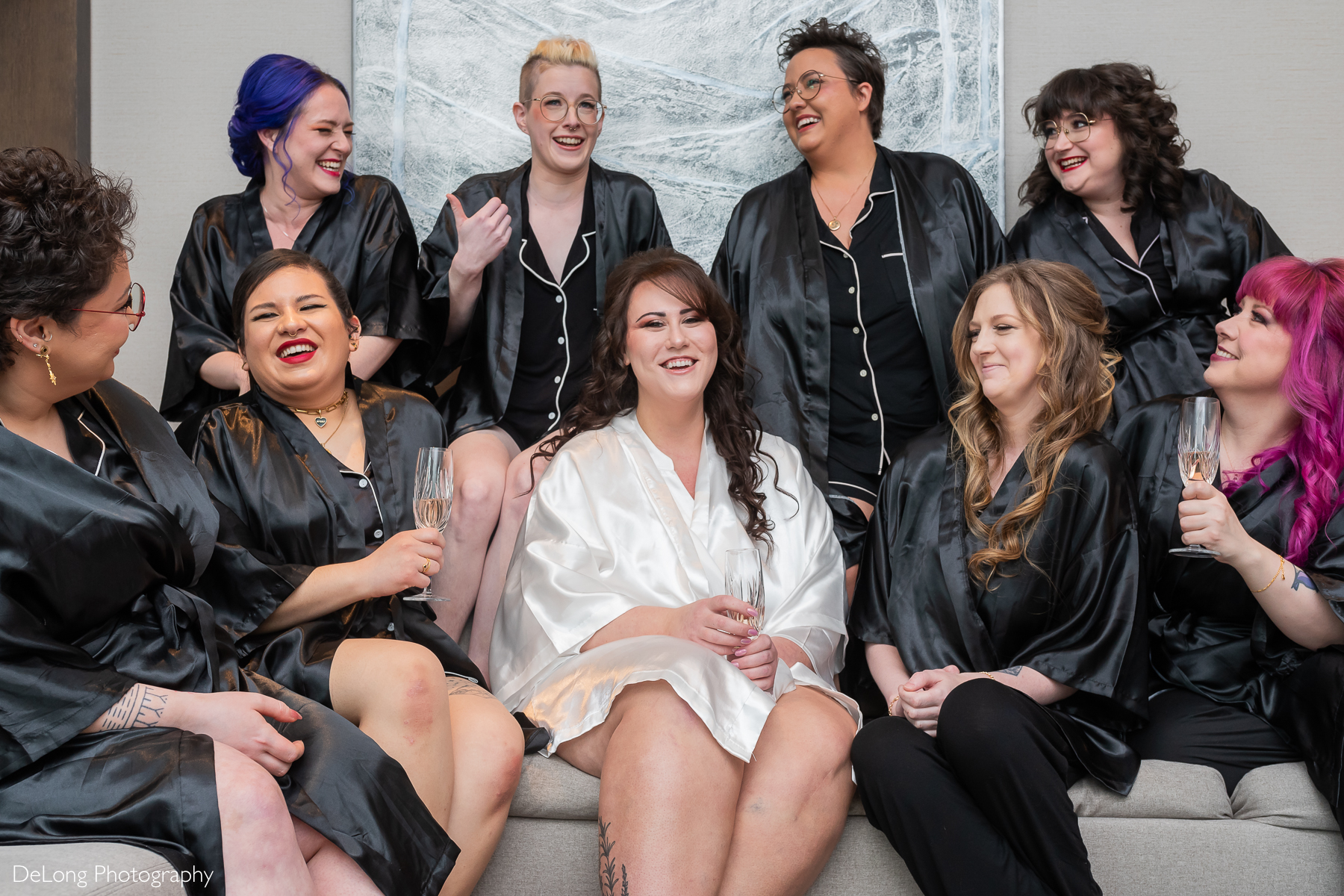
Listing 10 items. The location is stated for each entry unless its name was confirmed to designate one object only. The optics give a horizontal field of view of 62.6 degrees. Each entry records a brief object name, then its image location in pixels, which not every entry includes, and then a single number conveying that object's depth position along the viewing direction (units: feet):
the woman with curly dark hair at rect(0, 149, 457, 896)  5.34
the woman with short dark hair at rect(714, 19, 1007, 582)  10.24
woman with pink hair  7.29
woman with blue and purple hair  10.30
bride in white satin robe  6.45
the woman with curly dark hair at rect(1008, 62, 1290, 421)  10.31
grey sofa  6.92
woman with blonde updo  10.36
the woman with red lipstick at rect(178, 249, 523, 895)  6.56
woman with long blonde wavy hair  6.40
